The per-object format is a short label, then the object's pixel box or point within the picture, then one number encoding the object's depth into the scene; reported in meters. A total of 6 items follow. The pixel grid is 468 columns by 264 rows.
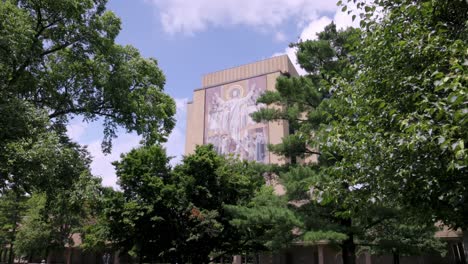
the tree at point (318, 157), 13.94
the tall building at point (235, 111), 51.03
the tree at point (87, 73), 12.27
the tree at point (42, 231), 33.03
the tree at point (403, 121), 5.08
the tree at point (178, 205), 19.20
